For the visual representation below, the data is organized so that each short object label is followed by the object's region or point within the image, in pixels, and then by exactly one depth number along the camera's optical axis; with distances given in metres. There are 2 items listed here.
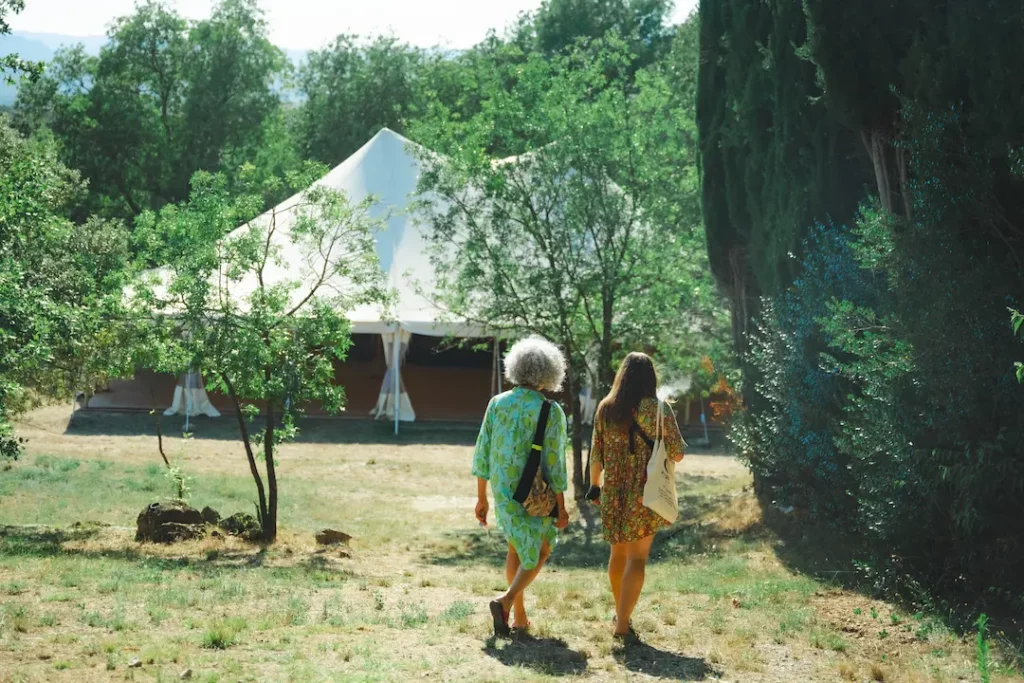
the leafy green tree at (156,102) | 35.00
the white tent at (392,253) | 22.38
